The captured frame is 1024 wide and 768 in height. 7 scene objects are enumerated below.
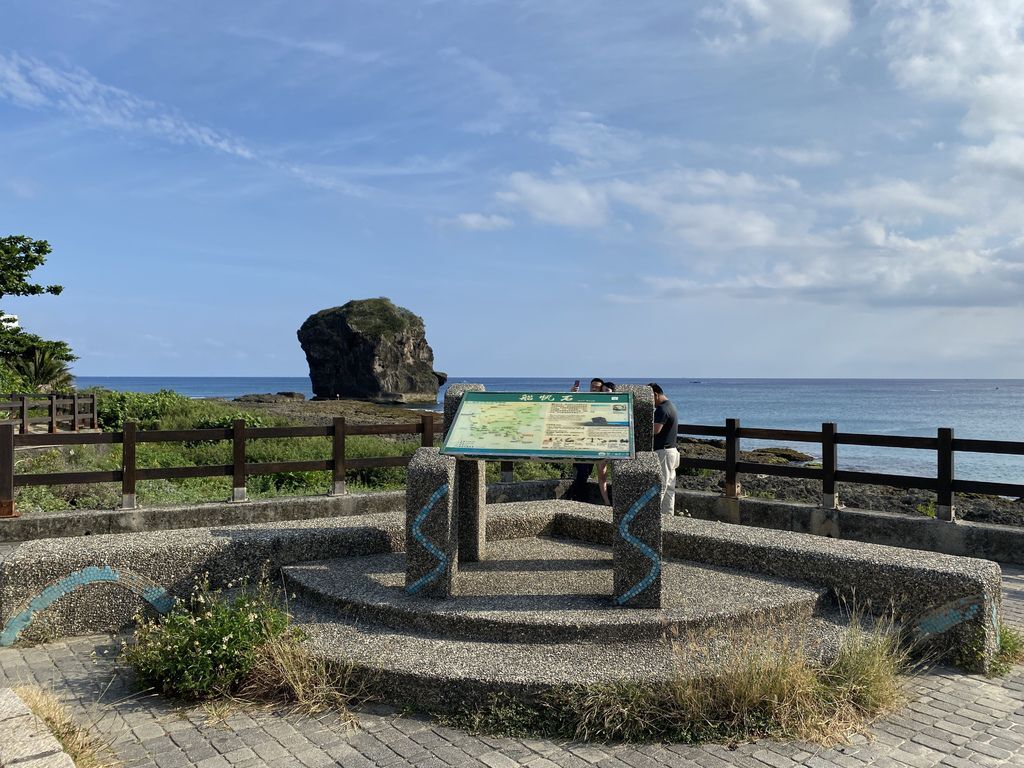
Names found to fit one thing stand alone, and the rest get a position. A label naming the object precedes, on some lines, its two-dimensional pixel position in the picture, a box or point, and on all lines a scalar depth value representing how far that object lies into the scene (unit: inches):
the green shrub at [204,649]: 202.2
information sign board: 253.9
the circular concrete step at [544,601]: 220.8
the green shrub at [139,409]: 1058.7
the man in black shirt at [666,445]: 399.2
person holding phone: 468.4
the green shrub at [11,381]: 1229.1
